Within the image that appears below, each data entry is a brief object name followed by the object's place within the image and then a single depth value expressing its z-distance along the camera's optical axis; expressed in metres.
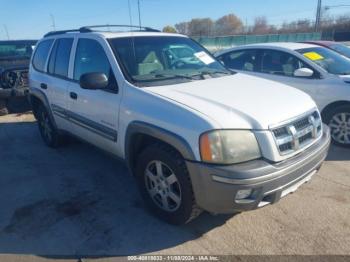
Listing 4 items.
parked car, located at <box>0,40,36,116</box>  7.66
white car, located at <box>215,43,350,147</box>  5.09
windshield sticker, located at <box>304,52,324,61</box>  5.54
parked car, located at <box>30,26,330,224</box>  2.64
